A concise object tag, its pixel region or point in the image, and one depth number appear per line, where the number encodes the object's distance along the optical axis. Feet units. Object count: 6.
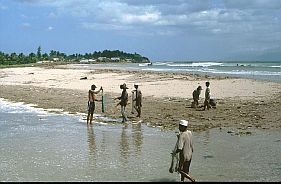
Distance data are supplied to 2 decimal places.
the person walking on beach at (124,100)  58.08
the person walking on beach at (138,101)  60.69
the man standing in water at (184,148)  27.84
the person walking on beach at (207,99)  65.62
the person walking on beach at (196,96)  69.05
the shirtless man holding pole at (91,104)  56.90
